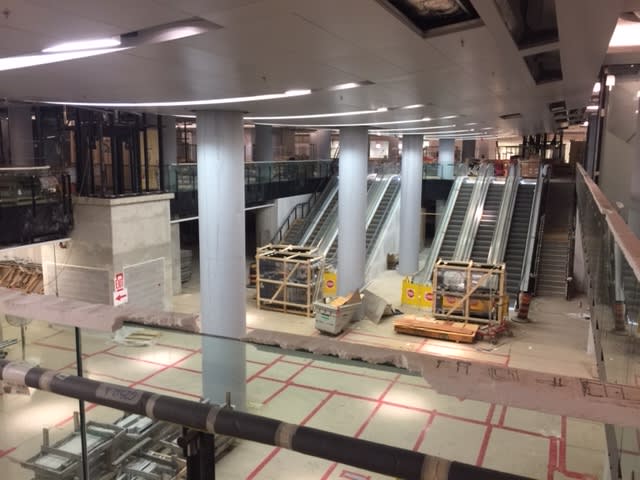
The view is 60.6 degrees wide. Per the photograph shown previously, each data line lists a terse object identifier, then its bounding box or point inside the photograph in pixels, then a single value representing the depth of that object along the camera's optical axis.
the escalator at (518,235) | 19.06
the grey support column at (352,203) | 17.50
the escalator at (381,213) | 23.58
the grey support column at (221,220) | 9.77
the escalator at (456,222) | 21.36
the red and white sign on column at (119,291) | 13.75
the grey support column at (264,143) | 27.80
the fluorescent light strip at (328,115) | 11.55
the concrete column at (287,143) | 41.70
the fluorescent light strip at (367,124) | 15.12
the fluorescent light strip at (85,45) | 4.25
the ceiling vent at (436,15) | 4.12
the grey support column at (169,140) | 22.18
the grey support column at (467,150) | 49.06
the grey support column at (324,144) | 35.44
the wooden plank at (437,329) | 14.75
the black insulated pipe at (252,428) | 1.36
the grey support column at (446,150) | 37.56
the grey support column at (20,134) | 17.00
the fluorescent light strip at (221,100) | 8.07
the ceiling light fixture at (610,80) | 12.34
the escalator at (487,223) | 20.59
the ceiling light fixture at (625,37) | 10.87
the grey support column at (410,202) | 23.11
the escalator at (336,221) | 22.27
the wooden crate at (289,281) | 17.31
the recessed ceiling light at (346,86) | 7.23
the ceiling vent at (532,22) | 5.38
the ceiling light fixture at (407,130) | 19.79
